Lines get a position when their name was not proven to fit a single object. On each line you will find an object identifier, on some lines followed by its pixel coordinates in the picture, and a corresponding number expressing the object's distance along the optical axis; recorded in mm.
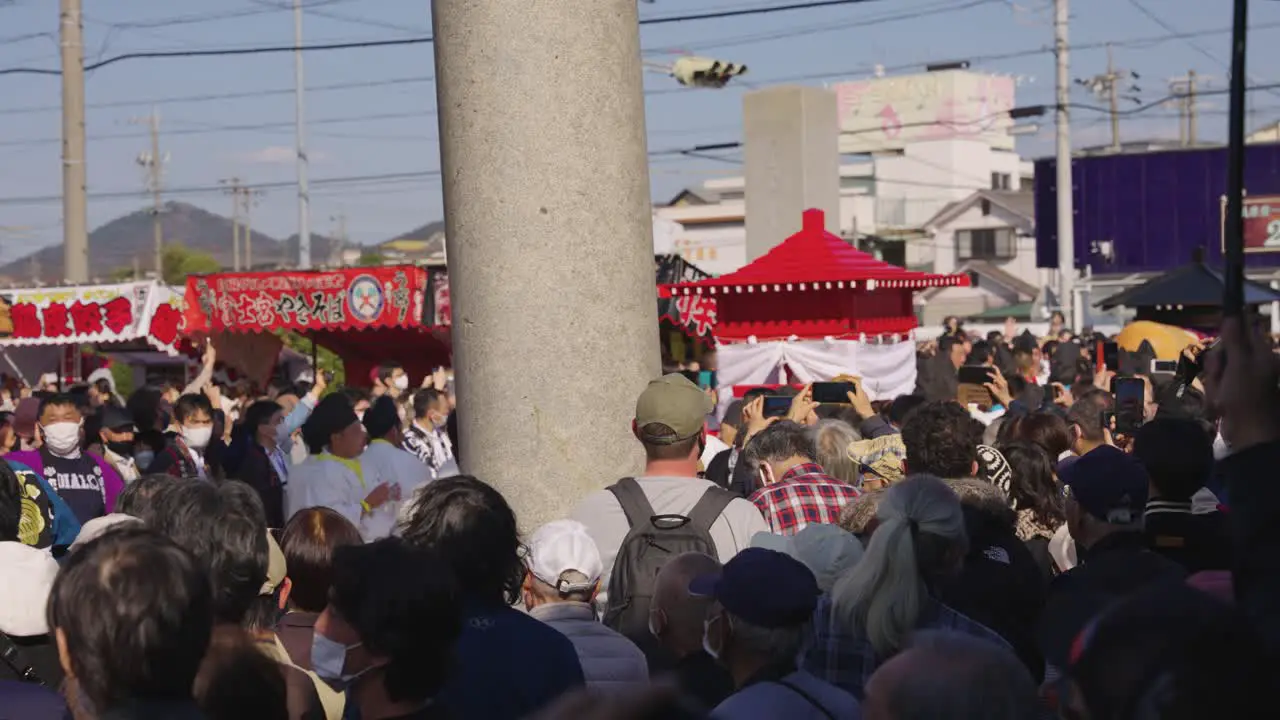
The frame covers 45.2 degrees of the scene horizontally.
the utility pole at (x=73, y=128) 21344
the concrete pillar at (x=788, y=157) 17922
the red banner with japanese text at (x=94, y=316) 22875
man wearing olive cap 4664
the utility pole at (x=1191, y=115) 67250
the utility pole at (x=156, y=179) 90188
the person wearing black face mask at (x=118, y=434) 10477
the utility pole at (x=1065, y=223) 37625
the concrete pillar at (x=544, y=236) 4918
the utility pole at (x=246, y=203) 105238
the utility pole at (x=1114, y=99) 65688
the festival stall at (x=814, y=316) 11789
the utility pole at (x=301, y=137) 44406
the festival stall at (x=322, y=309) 21781
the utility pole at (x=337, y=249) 151750
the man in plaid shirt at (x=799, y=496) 5484
